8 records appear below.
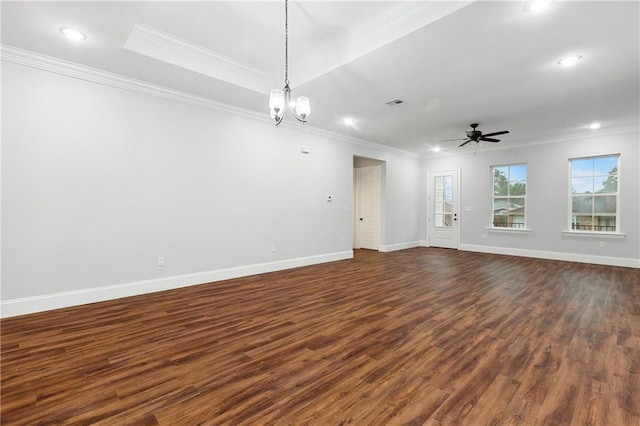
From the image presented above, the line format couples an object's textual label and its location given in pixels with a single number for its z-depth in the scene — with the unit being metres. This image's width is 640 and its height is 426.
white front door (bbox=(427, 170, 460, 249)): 8.55
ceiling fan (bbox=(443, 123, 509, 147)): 5.86
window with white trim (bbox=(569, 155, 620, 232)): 6.27
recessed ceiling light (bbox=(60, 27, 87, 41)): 2.86
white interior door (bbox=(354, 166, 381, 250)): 8.17
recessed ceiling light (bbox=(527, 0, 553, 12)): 2.37
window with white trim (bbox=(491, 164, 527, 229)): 7.45
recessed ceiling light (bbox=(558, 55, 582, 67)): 3.25
